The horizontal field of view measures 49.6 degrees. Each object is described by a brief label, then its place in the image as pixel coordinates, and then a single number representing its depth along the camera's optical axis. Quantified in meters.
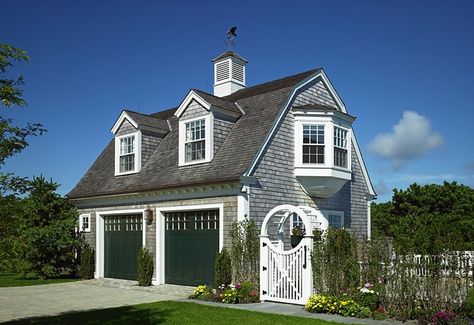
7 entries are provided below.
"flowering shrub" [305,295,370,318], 11.67
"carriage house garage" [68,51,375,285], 16.39
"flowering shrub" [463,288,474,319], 10.66
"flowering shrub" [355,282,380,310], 11.89
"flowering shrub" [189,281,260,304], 13.87
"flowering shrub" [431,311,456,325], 10.18
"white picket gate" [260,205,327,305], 13.25
